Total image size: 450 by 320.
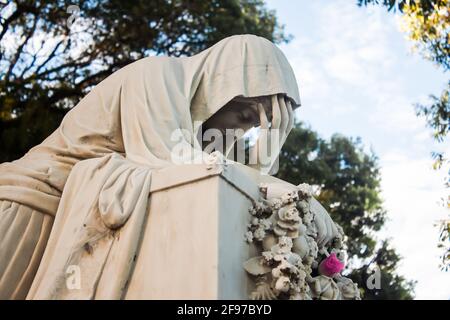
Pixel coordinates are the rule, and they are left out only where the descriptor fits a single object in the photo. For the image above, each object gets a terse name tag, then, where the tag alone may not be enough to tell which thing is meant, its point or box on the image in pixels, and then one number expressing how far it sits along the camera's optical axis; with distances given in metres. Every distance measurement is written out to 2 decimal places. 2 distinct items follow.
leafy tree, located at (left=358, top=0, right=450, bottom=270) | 9.64
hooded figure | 3.30
